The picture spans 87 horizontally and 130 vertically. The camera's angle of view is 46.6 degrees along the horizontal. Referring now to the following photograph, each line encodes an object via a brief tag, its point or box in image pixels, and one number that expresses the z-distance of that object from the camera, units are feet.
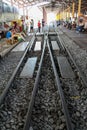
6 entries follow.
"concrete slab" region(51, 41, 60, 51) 21.30
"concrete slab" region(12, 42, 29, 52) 21.53
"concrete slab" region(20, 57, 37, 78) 12.05
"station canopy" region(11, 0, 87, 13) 59.79
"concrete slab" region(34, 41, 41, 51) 21.16
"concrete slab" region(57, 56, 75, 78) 11.85
